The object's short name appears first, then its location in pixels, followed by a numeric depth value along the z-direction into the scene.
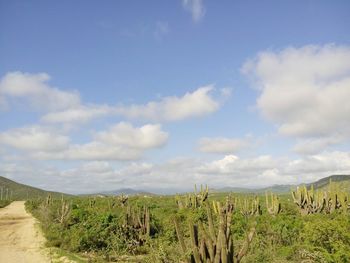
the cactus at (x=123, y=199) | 36.66
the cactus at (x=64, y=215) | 22.48
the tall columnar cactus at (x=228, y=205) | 8.40
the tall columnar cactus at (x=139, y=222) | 17.44
